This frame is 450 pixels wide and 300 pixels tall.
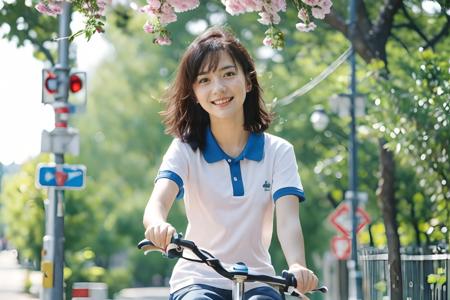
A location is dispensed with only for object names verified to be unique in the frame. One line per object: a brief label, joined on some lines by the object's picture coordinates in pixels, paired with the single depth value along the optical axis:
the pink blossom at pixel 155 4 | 8.77
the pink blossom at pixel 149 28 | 8.96
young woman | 6.19
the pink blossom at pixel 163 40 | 8.98
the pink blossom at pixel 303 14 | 9.05
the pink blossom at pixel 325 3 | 8.74
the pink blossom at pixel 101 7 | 8.98
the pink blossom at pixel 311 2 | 8.68
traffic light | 17.91
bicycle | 5.32
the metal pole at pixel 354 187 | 28.49
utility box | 12.51
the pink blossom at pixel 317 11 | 8.79
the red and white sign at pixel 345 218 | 31.72
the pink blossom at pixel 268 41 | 9.02
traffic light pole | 17.86
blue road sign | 18.44
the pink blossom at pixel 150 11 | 8.81
